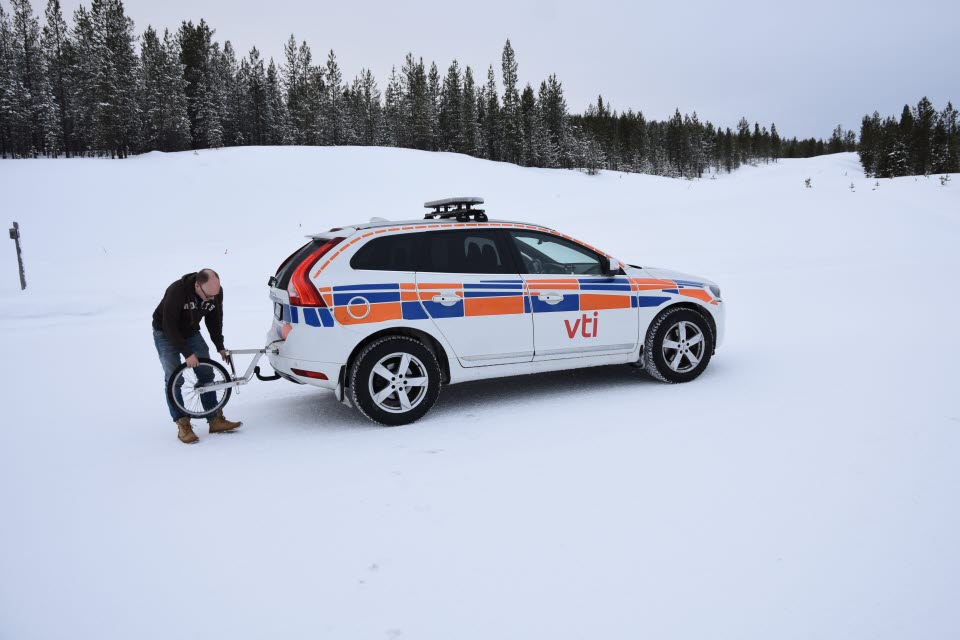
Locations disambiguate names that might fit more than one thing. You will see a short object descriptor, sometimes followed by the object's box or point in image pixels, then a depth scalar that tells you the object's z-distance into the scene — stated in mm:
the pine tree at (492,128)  65938
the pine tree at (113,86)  46812
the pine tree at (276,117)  61844
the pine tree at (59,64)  57625
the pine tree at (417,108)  64250
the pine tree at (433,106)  65581
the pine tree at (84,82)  49812
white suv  4762
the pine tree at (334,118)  64500
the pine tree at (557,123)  61750
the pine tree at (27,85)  52581
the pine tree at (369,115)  74375
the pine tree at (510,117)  61562
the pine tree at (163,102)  50156
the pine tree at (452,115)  66312
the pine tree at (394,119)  73625
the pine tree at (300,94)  62538
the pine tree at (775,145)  132762
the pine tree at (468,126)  63469
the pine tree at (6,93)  50250
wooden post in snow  12367
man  4703
